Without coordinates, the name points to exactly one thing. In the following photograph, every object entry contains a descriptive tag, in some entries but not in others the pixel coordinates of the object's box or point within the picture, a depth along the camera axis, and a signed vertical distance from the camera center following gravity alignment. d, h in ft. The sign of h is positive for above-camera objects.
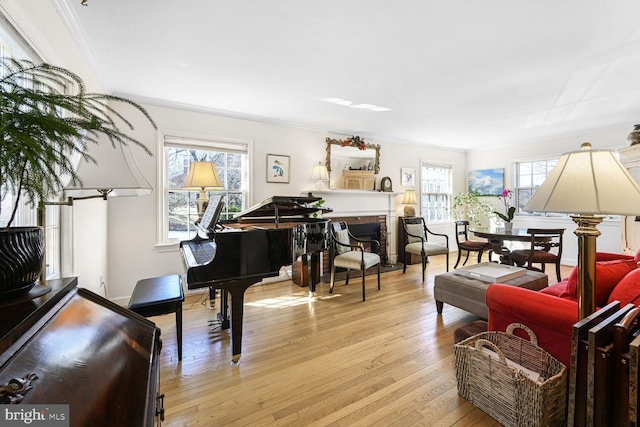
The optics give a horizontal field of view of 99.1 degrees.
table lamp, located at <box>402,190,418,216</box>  17.54 +0.66
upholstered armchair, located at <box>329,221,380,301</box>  11.57 -1.94
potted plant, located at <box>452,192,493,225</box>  20.27 +0.24
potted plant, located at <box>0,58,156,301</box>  2.29 +0.50
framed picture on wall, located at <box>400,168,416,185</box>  18.38 +2.42
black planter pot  2.39 -0.45
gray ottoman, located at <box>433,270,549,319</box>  7.82 -2.34
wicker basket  4.50 -3.03
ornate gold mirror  15.61 +3.41
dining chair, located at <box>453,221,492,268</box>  14.46 -1.88
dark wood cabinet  1.84 -1.20
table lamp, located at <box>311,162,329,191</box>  14.44 +1.93
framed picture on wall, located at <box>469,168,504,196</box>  19.54 +2.19
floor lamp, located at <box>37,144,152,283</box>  4.17 +0.62
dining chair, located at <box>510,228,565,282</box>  11.46 -1.86
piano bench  6.17 -2.06
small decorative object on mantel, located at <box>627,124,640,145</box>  9.53 +2.65
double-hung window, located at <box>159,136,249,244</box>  11.54 +1.45
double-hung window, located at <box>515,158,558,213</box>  17.79 +2.37
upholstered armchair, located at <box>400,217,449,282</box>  14.23 -1.76
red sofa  4.71 -1.76
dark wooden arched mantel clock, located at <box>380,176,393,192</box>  17.30 +1.74
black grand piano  6.48 -1.14
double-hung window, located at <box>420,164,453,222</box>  19.83 +1.42
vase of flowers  13.53 -0.45
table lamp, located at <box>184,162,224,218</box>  9.91 +1.26
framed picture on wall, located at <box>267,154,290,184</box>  13.46 +2.16
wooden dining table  11.80 -1.11
